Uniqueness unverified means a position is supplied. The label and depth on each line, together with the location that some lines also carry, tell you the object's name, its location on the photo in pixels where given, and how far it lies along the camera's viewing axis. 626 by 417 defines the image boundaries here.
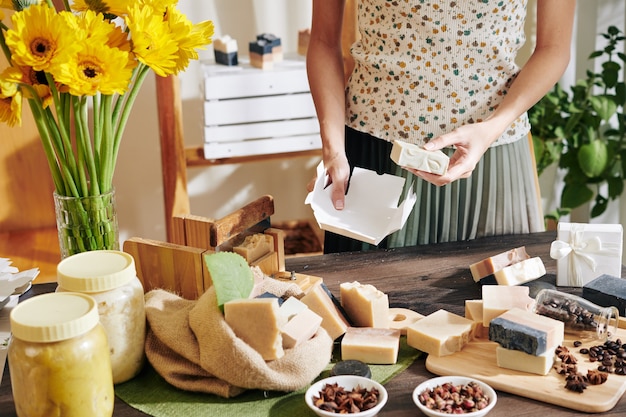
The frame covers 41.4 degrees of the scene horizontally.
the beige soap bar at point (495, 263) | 1.53
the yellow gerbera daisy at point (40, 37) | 1.15
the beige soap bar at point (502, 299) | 1.32
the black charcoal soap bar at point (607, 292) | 1.40
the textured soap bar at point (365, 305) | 1.35
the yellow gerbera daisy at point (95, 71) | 1.18
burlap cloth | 1.17
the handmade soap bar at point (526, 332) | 1.20
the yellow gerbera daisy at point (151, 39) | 1.22
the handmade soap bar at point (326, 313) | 1.31
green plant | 3.09
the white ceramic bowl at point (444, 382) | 1.10
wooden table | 1.47
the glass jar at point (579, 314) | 1.31
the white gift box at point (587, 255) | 1.52
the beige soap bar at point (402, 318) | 1.37
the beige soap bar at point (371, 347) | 1.26
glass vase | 1.32
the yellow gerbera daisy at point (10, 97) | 1.20
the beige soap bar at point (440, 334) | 1.27
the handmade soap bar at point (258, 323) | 1.17
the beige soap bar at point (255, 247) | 1.45
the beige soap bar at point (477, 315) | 1.34
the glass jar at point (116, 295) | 1.16
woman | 1.81
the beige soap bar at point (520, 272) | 1.52
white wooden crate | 2.83
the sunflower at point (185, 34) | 1.28
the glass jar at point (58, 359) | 1.03
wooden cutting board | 1.14
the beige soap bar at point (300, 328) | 1.20
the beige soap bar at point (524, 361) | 1.21
